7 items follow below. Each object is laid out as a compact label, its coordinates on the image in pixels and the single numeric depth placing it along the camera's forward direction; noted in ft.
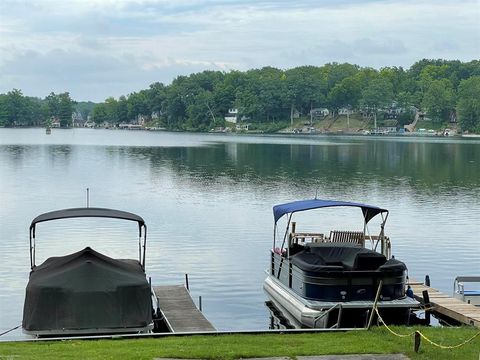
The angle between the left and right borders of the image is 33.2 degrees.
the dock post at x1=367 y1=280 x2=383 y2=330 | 63.86
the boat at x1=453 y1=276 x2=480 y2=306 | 87.24
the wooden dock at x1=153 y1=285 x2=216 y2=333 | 73.92
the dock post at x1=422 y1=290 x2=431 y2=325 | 79.71
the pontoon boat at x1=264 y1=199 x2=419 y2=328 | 75.60
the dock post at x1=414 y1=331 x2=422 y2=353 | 53.98
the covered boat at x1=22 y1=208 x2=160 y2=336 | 68.28
